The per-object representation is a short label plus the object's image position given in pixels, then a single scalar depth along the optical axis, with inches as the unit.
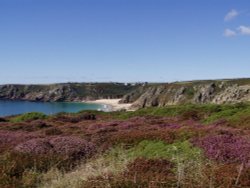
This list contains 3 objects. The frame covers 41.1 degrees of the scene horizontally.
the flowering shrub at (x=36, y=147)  448.6
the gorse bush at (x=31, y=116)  1363.3
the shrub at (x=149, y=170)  260.1
